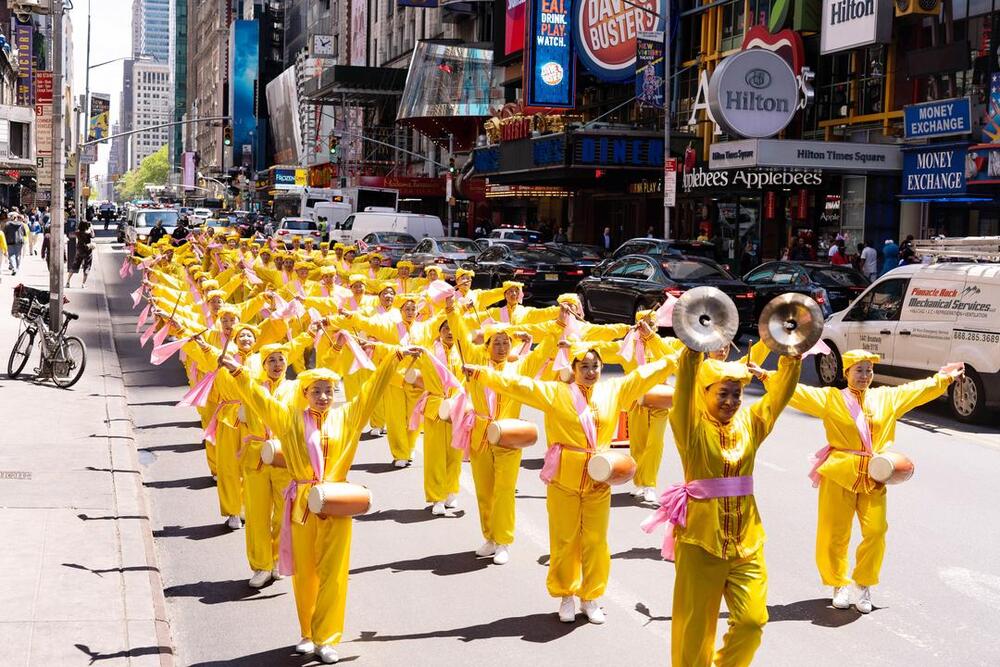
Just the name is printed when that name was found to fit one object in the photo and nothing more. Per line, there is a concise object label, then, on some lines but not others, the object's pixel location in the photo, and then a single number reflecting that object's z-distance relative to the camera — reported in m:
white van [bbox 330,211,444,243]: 41.66
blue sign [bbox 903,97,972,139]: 29.00
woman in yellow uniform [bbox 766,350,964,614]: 7.82
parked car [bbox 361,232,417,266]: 36.93
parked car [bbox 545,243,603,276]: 30.38
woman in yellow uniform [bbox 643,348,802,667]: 5.84
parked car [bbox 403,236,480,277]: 32.72
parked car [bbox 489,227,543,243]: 40.38
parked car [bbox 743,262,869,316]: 23.86
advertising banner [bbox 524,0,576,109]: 50.47
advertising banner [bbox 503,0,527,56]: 58.41
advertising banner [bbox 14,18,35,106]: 71.88
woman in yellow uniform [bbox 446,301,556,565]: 8.77
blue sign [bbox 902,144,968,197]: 29.39
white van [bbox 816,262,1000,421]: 14.60
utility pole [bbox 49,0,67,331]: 19.03
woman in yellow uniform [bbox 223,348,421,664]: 6.75
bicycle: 16.48
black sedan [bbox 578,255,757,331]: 23.62
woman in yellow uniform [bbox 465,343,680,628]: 7.40
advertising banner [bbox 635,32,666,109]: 36.88
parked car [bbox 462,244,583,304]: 29.53
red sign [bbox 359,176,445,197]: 69.06
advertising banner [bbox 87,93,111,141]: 79.69
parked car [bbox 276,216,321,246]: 51.93
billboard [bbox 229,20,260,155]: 147.75
